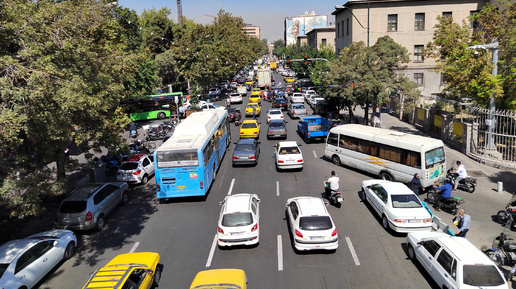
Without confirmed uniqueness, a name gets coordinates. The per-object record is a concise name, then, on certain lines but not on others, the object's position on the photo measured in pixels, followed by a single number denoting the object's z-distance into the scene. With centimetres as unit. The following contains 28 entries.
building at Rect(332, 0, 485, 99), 4447
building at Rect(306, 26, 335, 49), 8700
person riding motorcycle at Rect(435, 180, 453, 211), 1468
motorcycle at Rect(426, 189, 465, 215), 1460
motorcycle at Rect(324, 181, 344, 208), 1540
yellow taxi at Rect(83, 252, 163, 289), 838
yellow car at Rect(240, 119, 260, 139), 2795
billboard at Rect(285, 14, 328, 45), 18038
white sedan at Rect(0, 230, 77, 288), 1000
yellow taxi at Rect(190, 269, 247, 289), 833
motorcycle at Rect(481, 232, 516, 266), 1047
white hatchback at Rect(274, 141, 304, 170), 2014
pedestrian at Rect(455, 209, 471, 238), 1165
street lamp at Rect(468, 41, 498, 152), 1966
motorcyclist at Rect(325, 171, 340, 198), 1531
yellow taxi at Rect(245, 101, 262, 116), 4034
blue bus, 1598
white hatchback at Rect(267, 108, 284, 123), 3381
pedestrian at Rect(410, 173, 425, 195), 1545
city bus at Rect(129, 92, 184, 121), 4066
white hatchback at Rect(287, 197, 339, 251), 1116
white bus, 1617
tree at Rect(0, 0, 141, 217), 966
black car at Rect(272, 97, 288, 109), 4397
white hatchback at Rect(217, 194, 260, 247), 1168
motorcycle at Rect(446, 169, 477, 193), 1670
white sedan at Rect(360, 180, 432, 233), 1236
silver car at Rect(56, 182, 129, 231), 1388
